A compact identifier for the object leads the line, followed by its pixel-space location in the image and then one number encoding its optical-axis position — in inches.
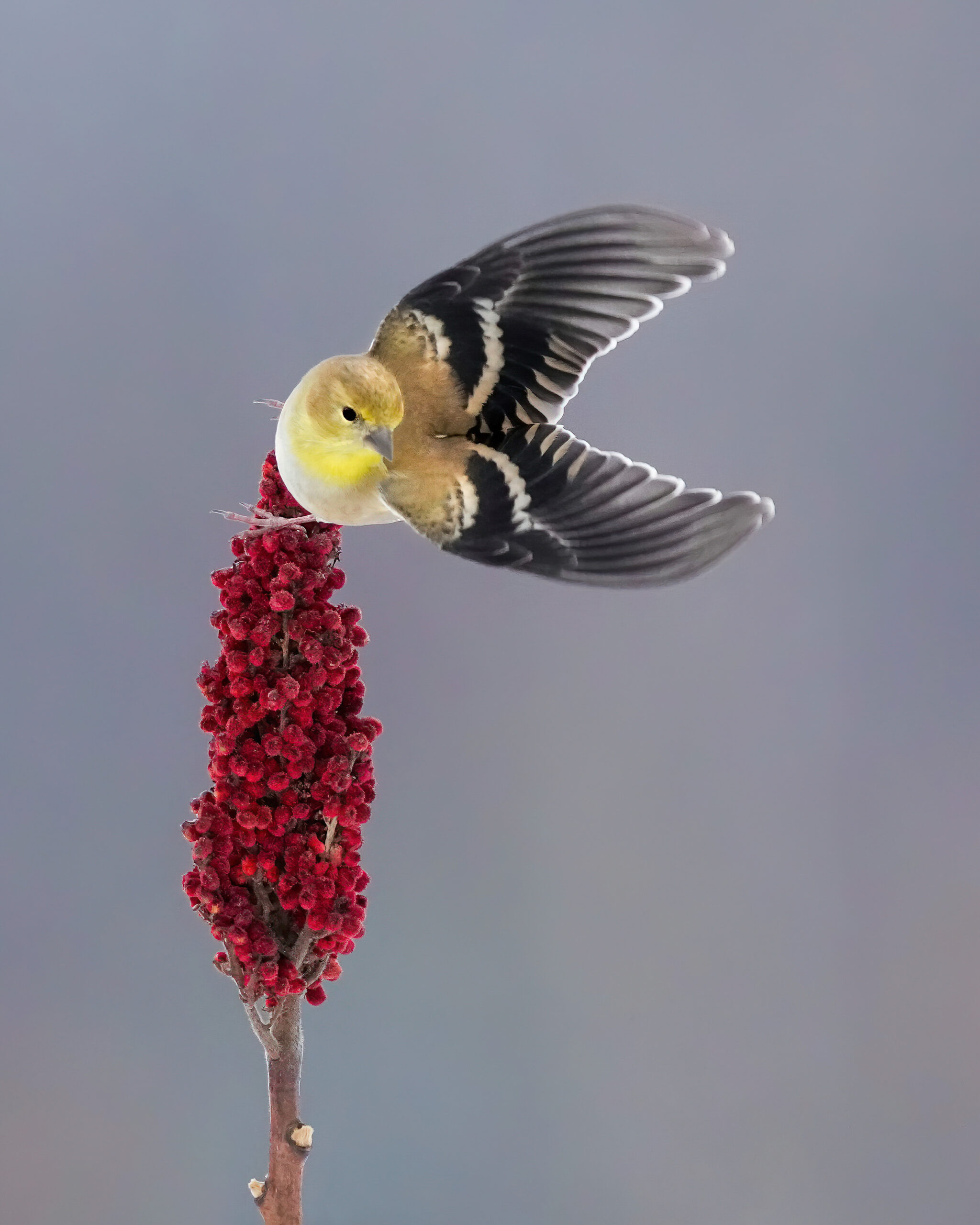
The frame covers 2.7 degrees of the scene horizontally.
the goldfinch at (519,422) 162.0
